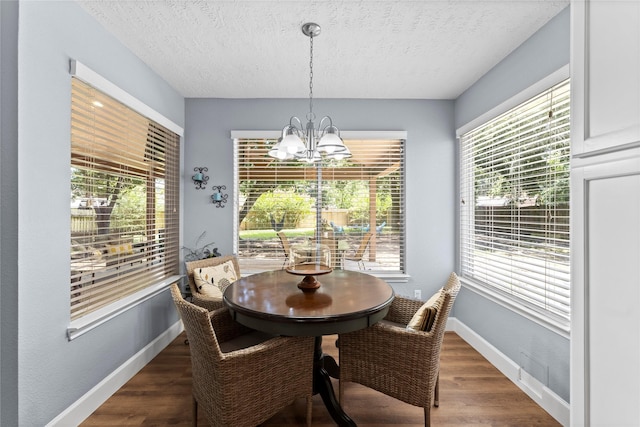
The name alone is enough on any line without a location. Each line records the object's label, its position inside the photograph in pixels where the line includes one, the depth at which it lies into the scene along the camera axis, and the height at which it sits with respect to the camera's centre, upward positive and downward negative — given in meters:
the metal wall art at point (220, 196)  3.35 +0.20
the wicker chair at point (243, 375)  1.48 -0.85
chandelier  1.90 +0.44
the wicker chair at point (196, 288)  2.31 -0.59
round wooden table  1.54 -0.51
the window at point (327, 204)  3.42 +0.11
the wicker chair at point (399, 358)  1.68 -0.85
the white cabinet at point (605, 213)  0.70 +0.00
